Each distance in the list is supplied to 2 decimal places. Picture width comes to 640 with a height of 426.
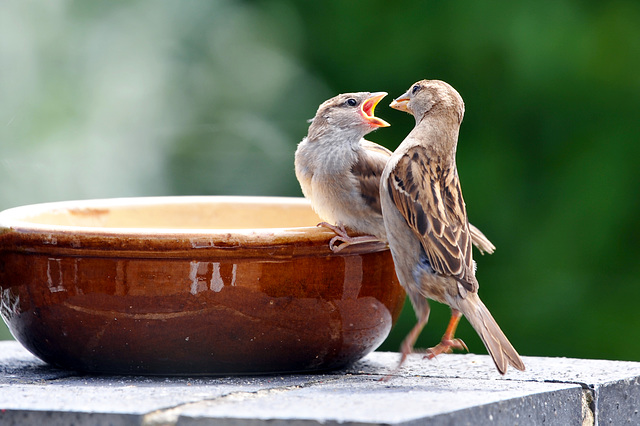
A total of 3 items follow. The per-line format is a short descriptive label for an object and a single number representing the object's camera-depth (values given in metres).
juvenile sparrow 5.27
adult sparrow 4.64
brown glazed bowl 4.50
